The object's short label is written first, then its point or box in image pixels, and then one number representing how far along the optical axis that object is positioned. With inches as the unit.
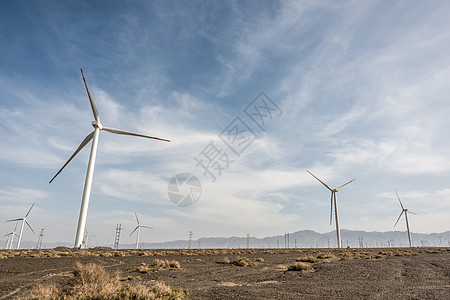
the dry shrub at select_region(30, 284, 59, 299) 438.8
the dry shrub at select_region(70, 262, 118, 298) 440.1
